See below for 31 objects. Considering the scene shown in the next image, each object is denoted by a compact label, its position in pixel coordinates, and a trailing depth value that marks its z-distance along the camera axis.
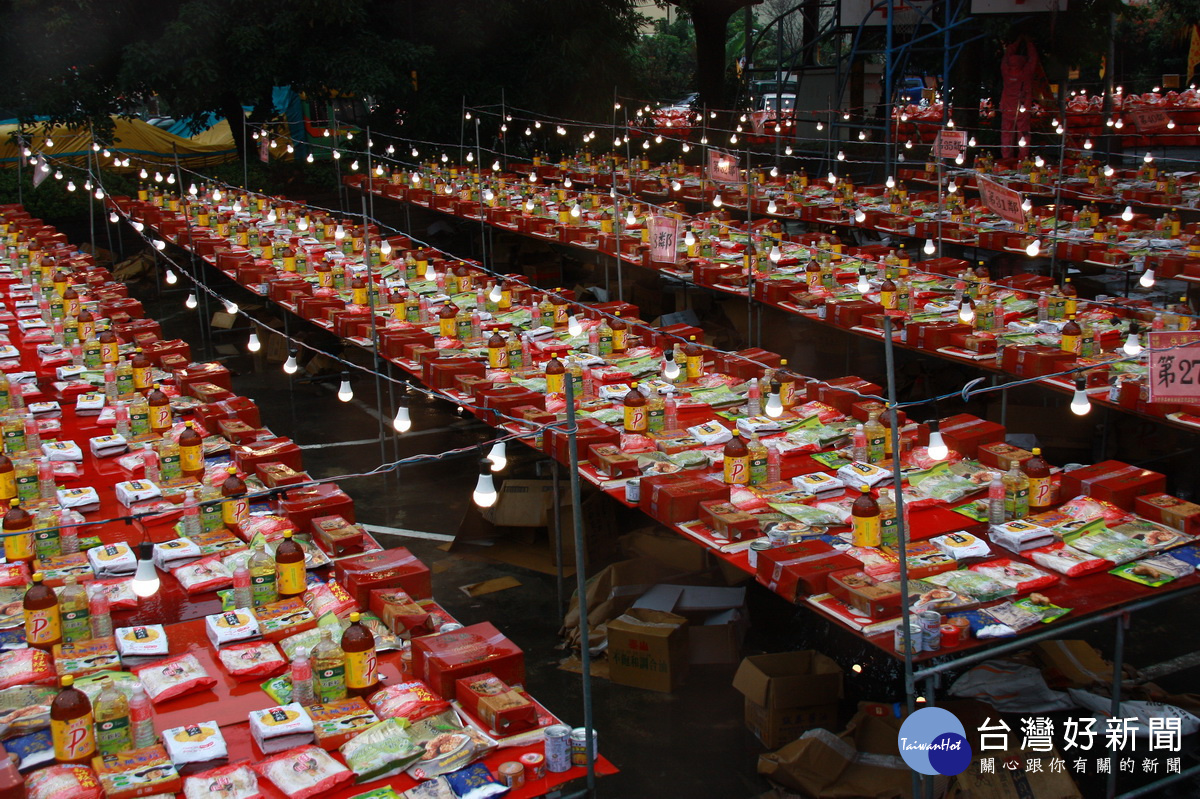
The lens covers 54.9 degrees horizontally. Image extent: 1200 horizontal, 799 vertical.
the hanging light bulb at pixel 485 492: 6.41
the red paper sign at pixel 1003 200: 11.73
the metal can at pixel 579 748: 5.39
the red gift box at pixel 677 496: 7.87
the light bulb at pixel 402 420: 8.15
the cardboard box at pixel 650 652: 8.09
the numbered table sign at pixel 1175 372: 7.02
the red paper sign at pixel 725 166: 15.45
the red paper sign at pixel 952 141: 17.94
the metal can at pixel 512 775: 5.16
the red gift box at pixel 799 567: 6.73
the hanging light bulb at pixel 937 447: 7.37
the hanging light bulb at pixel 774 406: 8.98
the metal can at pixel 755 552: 7.16
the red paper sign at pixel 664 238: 12.91
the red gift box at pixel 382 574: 6.78
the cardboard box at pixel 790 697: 7.28
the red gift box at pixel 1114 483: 7.63
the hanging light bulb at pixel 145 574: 5.95
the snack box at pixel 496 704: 5.50
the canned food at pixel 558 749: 5.28
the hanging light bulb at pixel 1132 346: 10.32
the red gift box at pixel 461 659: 5.83
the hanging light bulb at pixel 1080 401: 8.02
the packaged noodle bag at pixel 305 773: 5.04
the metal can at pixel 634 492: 8.16
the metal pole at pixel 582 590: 5.29
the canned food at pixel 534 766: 5.28
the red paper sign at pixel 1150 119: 23.12
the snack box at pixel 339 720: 5.40
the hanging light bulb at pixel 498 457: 6.70
